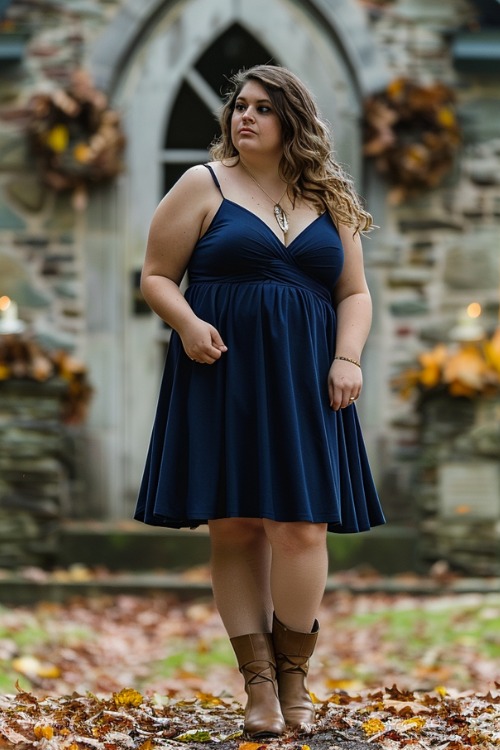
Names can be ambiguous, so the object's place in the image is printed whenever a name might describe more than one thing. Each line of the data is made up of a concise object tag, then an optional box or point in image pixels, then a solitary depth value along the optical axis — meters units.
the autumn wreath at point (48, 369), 11.80
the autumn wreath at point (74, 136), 12.33
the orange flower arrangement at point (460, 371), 11.63
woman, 5.19
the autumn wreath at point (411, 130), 12.38
